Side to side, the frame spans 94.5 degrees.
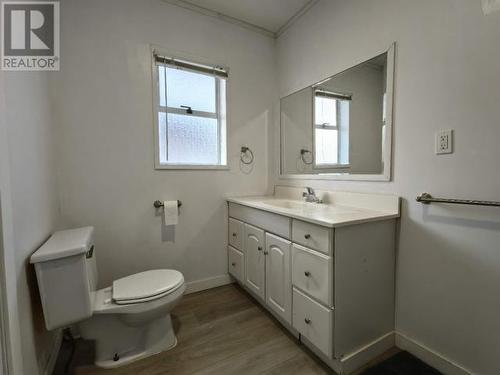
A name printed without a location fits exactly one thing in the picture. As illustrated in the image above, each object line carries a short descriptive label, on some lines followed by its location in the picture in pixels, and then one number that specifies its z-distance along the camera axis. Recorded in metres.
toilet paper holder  1.91
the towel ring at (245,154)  2.29
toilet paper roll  1.89
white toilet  1.12
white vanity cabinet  1.19
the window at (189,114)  1.96
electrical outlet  1.18
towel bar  1.02
